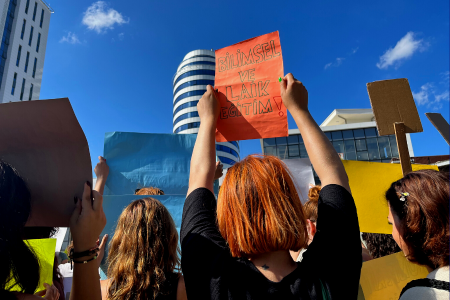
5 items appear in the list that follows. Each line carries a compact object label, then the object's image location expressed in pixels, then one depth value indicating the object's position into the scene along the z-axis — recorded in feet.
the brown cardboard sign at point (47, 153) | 3.35
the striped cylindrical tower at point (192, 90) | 194.59
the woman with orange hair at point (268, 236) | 2.71
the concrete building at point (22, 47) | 111.75
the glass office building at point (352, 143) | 92.99
